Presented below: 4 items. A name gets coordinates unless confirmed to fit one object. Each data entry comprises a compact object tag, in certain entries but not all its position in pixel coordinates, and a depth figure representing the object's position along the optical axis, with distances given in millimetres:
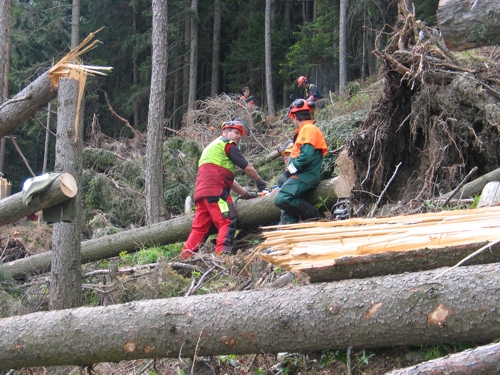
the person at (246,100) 15733
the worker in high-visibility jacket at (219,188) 7473
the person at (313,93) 13767
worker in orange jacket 7078
